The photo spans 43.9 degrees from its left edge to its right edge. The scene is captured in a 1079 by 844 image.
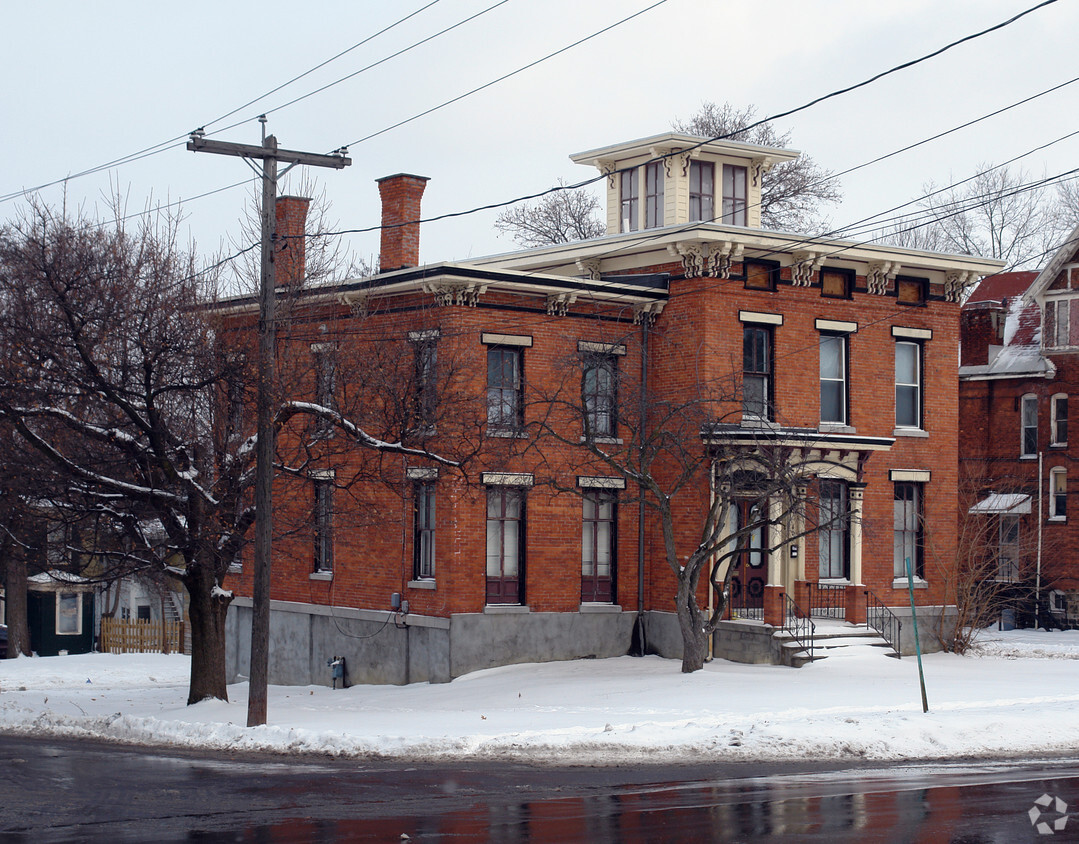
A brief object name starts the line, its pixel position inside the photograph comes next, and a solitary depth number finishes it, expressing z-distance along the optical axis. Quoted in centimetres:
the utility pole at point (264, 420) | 1977
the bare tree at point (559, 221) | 5288
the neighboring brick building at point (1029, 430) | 4300
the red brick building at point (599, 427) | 2702
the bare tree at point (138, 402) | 2103
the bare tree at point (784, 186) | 4909
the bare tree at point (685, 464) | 2489
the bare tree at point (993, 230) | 6450
